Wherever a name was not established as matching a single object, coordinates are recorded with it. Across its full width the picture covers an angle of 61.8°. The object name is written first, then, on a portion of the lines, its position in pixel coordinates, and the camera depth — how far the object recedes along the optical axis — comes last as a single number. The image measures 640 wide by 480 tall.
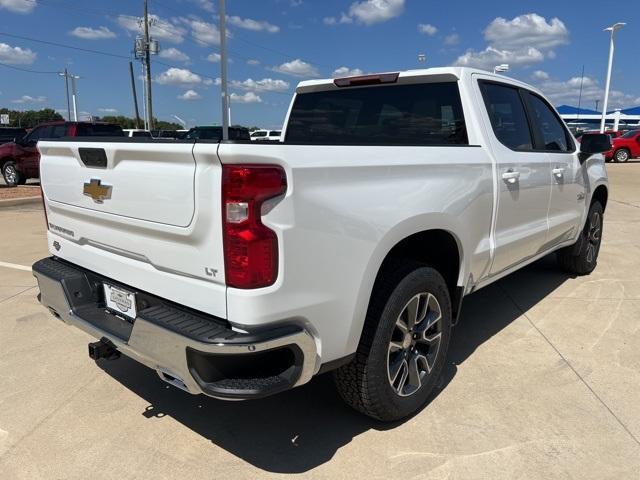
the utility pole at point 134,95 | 48.78
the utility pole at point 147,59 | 38.09
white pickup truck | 2.05
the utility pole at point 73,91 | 59.69
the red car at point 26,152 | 14.44
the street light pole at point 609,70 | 30.26
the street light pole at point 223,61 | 19.01
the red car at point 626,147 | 23.98
